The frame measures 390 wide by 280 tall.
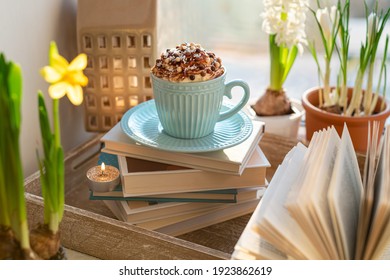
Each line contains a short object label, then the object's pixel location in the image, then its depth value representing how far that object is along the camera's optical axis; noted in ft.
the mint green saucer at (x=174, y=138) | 2.52
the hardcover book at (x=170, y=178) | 2.50
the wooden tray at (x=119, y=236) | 2.21
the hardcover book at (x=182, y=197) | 2.56
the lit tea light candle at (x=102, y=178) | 2.56
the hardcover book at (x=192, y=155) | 2.47
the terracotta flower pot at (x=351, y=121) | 3.14
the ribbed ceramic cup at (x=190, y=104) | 2.45
